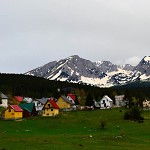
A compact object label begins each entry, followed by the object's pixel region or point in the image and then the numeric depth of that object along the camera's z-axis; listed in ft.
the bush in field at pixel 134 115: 328.25
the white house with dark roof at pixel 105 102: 598.06
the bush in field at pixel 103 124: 256.66
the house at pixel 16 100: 576.40
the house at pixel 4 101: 524.98
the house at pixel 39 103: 542.90
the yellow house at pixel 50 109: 402.27
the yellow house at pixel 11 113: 373.20
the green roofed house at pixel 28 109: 405.80
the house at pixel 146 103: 633.57
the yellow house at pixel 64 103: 540.52
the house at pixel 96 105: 553.60
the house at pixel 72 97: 581.45
